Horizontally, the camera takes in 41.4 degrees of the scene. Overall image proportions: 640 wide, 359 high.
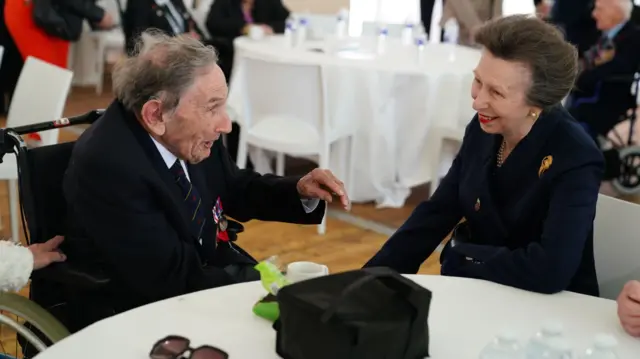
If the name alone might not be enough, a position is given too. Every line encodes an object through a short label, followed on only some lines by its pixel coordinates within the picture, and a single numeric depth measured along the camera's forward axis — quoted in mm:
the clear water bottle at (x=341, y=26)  5043
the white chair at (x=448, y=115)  4141
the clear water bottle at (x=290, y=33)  4770
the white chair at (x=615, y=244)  1834
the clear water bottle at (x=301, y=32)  4816
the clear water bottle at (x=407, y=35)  4938
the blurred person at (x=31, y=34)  5707
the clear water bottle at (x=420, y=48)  4352
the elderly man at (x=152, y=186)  1800
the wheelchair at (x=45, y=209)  1838
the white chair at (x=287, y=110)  3754
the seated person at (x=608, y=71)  4391
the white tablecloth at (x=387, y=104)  4027
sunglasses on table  1307
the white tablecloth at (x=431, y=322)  1354
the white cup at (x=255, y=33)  4895
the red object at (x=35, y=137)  3267
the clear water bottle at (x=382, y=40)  4641
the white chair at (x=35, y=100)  3166
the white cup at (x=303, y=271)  1517
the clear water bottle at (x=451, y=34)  5008
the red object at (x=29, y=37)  5676
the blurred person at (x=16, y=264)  1688
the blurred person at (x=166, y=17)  5457
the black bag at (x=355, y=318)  1204
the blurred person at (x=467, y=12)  6059
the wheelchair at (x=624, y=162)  4543
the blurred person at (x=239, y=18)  5438
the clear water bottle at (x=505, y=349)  1304
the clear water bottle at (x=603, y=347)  1274
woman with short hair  1697
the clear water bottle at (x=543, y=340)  1300
